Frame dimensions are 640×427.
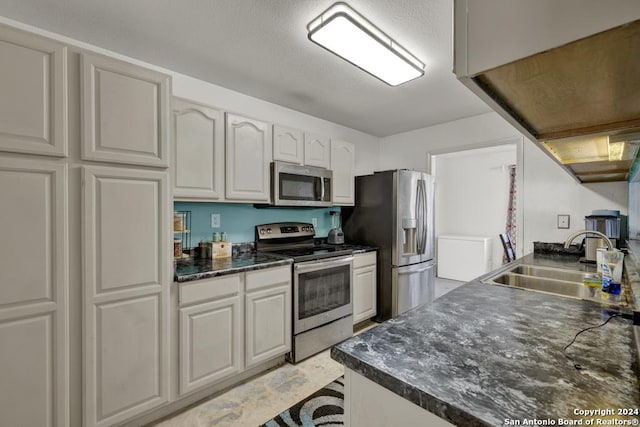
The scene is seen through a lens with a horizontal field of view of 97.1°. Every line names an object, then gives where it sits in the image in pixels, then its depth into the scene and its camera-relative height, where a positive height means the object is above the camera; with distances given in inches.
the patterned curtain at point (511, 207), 194.1 +2.9
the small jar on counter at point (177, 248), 83.0 -10.9
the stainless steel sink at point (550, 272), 69.7 -16.1
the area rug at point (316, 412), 66.2 -49.6
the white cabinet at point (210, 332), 69.8 -31.6
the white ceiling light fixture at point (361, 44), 63.1 +41.9
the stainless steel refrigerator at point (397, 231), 122.9 -9.1
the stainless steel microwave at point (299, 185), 101.2 +10.2
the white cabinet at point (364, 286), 116.5 -32.0
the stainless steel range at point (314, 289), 93.7 -27.6
